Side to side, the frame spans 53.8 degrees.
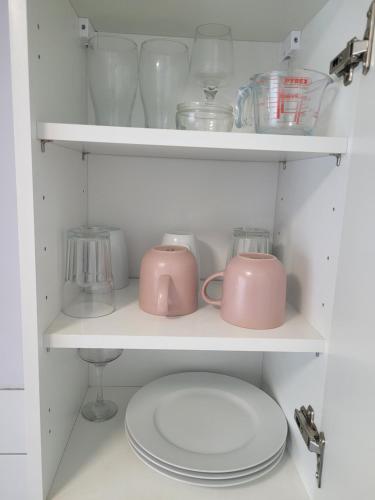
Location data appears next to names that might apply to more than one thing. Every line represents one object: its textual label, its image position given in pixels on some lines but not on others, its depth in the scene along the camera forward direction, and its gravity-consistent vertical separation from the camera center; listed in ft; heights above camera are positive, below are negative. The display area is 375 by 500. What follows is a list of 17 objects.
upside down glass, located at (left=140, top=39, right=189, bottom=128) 2.19 +0.68
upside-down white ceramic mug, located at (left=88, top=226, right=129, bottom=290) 2.68 -0.49
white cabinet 1.72 -0.17
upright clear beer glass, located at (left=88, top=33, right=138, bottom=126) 2.16 +0.66
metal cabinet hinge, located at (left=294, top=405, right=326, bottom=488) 1.97 -1.31
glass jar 2.03 +0.43
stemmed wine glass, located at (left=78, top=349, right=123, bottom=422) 2.75 -1.55
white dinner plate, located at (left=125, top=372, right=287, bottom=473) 2.25 -1.57
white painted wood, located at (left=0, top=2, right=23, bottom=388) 2.42 -0.40
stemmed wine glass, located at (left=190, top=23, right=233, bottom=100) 2.29 +0.86
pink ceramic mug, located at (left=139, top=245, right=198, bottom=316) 2.11 -0.52
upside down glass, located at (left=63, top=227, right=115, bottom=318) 2.25 -0.52
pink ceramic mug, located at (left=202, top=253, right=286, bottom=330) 2.02 -0.53
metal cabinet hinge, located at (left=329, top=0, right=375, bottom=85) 1.56 +0.64
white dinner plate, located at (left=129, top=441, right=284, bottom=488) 2.13 -1.65
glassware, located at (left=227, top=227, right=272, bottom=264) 2.63 -0.33
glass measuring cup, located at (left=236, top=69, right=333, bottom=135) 1.88 +0.50
